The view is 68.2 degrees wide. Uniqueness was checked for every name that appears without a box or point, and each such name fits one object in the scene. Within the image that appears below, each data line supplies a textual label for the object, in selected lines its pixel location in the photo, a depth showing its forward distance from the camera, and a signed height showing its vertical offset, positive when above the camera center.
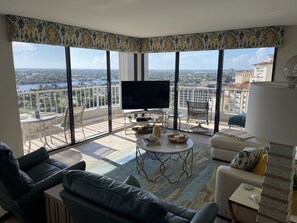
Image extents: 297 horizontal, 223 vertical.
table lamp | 1.01 -0.27
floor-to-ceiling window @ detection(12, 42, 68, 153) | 3.84 -0.31
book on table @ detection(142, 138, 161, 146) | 3.29 -0.99
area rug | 2.78 -1.50
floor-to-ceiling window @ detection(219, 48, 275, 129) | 4.49 +0.07
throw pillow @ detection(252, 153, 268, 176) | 2.19 -0.88
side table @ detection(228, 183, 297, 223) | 1.79 -1.03
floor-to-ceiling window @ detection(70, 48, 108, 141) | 4.68 -0.35
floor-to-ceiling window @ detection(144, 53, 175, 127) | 5.67 +0.22
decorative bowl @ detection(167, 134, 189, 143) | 3.36 -0.95
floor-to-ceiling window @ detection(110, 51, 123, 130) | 5.50 -0.42
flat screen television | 5.05 -0.41
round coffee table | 3.09 -1.33
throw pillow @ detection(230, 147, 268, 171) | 2.27 -0.84
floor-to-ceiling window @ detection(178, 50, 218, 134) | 5.14 -0.25
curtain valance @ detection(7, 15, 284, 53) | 3.44 +0.75
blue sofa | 1.17 -0.72
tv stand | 5.08 -1.01
